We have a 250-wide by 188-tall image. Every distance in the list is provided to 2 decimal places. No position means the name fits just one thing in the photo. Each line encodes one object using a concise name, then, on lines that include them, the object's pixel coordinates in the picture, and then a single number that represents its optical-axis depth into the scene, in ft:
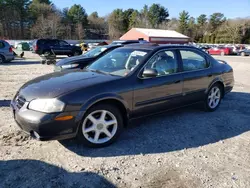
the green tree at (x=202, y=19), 257.34
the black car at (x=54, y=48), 67.51
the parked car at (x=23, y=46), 104.99
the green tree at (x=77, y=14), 250.37
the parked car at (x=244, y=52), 106.93
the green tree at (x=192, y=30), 241.84
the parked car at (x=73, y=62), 27.37
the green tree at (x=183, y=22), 246.41
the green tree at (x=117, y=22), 277.31
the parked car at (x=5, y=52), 51.01
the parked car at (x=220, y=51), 109.70
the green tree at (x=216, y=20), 250.45
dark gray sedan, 10.43
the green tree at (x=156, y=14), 282.44
